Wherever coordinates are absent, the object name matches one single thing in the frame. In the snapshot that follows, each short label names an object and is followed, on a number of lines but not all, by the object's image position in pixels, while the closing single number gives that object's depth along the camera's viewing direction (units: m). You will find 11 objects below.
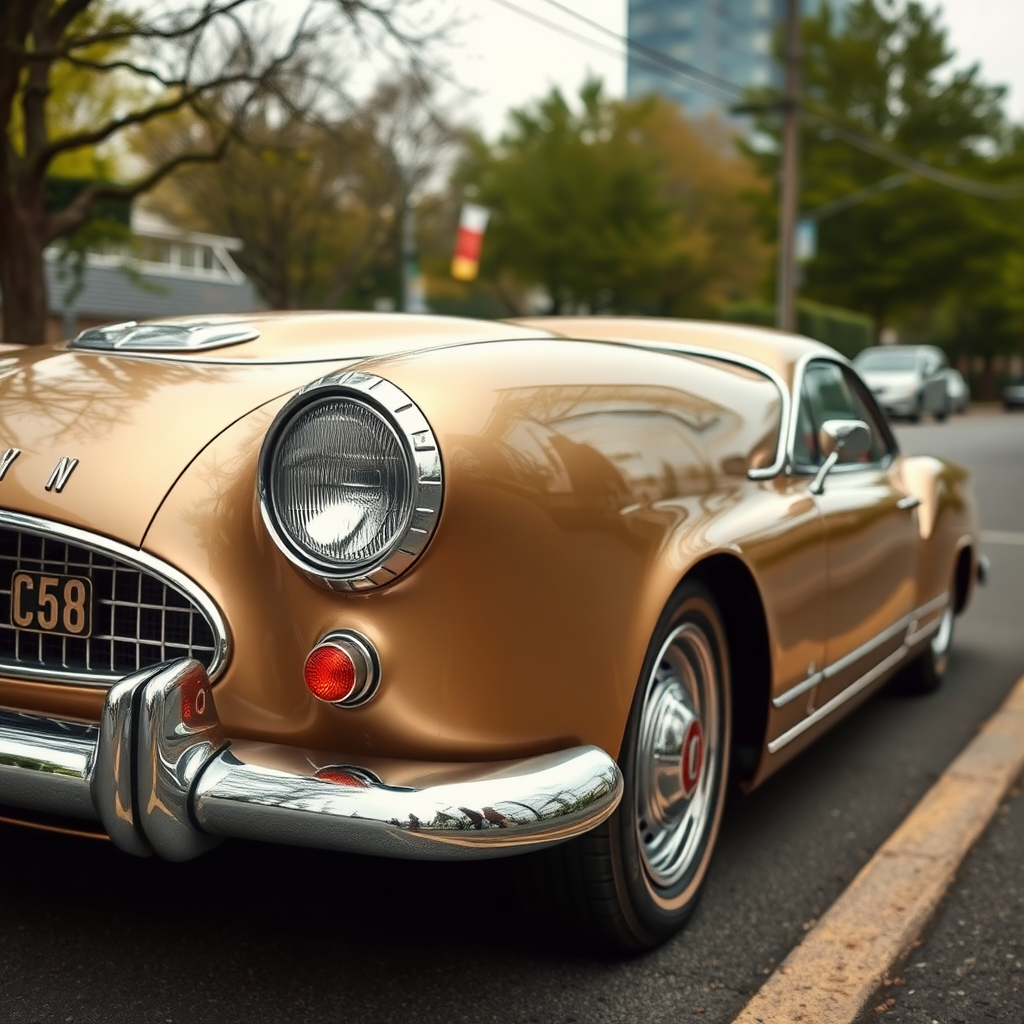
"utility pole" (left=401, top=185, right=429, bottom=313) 29.36
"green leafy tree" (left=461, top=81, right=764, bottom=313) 43.66
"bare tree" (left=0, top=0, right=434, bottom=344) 8.00
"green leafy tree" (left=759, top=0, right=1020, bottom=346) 41.31
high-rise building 136.75
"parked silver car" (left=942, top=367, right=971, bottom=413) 31.01
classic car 2.00
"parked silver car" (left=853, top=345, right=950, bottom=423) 23.84
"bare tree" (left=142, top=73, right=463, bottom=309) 27.41
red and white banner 27.30
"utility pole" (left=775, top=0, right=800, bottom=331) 20.14
